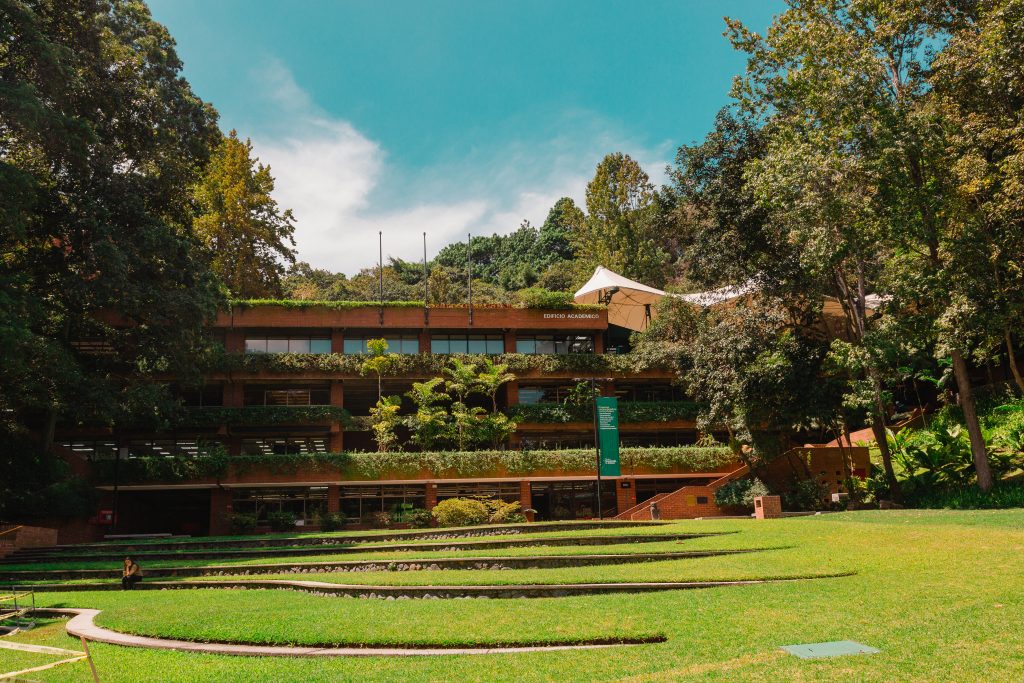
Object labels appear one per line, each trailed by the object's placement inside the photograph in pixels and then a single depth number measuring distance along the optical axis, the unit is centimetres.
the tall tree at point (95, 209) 2245
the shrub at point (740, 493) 2908
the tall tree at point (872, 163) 2175
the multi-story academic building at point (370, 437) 3103
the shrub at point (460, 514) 2847
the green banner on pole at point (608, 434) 2822
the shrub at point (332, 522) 3025
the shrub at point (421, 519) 3038
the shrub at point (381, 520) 3100
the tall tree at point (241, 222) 4169
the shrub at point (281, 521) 3028
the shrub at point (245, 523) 3014
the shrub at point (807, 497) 2817
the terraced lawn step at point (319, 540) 2250
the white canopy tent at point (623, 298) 4109
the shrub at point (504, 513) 2938
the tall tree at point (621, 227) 5719
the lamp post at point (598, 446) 2734
